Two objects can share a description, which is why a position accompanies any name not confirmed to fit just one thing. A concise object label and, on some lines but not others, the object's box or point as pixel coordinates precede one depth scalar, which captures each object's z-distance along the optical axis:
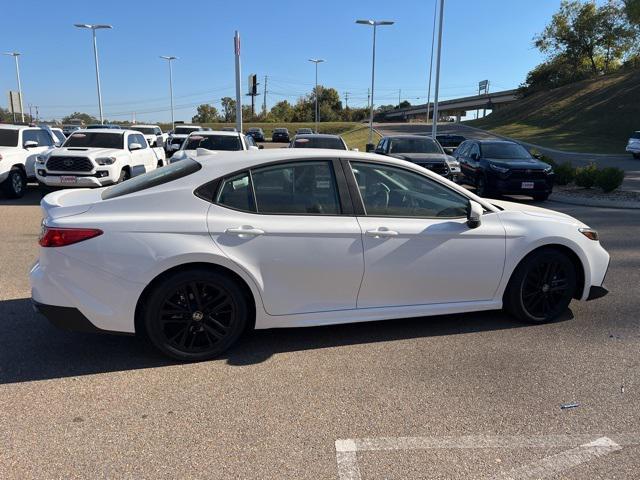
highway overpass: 99.57
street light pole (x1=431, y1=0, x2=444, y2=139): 26.53
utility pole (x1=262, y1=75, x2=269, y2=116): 112.78
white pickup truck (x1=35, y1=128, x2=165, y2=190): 11.47
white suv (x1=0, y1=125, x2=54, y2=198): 11.91
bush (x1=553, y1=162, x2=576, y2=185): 15.59
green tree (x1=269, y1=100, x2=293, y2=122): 108.57
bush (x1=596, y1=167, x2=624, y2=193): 14.02
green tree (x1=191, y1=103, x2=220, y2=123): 116.25
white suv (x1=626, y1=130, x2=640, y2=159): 29.39
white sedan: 3.54
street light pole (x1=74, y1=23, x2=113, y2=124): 41.81
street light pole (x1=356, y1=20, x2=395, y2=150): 38.44
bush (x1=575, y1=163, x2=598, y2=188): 14.52
